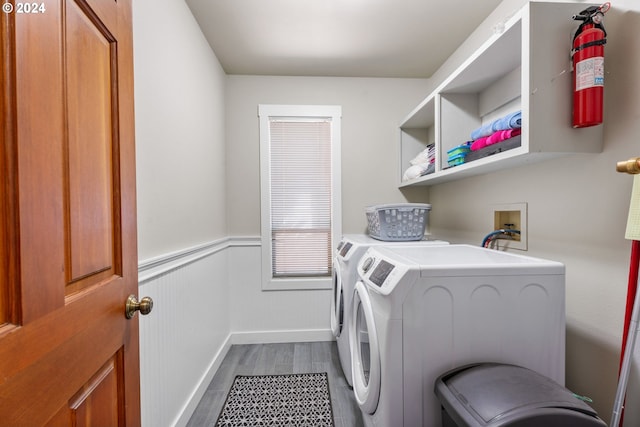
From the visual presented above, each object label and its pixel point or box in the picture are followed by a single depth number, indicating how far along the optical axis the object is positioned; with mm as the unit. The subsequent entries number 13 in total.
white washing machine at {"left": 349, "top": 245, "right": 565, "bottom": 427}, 966
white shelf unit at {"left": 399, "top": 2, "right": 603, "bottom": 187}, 1008
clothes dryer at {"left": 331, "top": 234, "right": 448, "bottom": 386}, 1682
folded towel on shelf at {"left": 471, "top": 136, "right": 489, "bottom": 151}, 1360
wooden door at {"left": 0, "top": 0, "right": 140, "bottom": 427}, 453
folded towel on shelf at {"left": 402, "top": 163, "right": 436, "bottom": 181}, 2004
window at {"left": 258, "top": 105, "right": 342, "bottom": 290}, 2541
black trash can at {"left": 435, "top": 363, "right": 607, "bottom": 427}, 717
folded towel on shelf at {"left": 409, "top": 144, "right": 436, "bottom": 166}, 1973
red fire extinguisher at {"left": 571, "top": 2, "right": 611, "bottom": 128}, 935
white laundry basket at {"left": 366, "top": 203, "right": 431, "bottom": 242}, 1958
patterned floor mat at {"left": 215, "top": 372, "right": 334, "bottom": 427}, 1582
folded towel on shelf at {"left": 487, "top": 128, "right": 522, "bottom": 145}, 1175
